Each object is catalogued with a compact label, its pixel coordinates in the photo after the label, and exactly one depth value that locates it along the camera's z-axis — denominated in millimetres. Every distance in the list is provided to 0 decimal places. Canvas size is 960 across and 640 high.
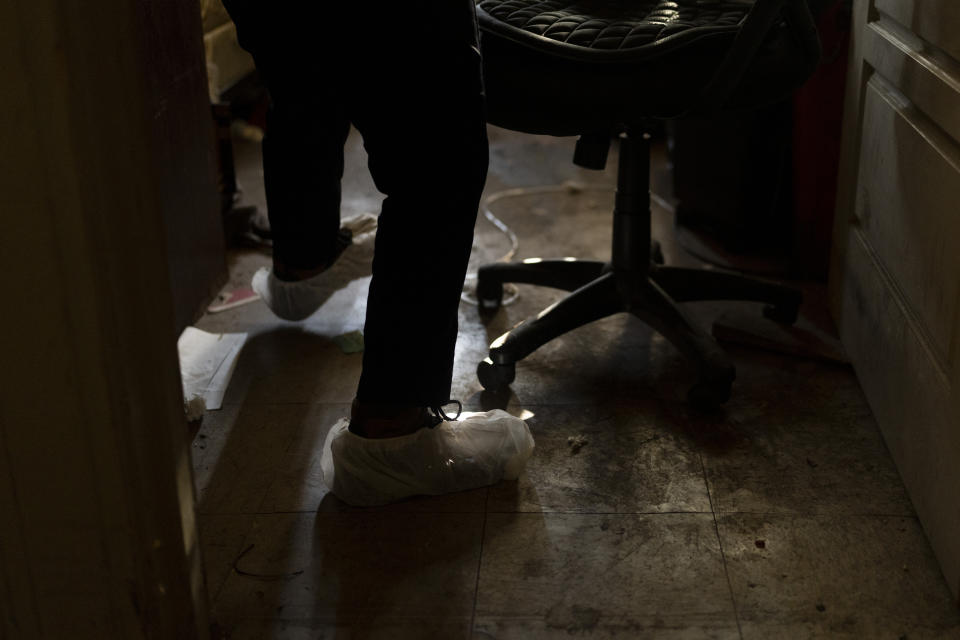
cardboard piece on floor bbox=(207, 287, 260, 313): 1868
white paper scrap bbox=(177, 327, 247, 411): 1547
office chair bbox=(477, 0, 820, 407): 1312
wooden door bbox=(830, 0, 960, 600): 1112
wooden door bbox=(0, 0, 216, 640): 729
